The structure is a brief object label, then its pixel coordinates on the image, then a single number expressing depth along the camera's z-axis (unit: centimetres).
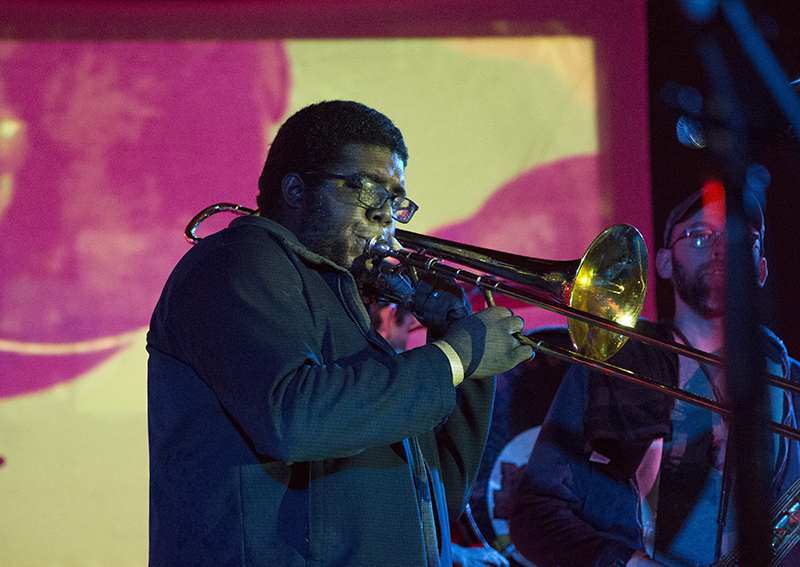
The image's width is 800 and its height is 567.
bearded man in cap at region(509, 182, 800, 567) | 283
